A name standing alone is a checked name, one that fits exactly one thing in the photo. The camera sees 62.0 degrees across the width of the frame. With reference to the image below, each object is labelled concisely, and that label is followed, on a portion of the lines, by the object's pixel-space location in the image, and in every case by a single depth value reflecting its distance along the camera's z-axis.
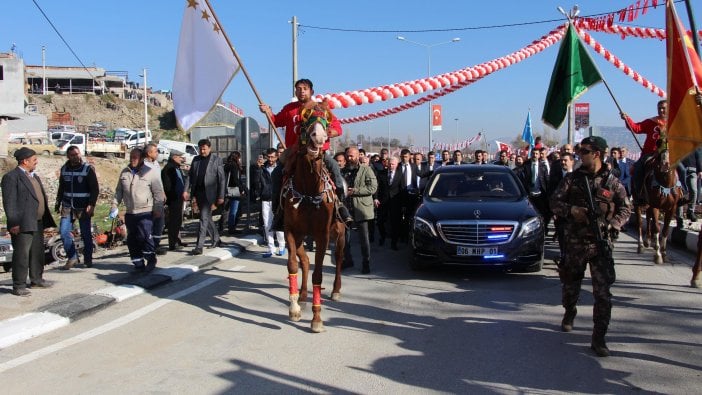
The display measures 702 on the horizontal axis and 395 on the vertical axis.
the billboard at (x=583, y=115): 29.33
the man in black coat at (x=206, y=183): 10.98
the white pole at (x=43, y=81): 89.86
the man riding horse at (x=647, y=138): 8.55
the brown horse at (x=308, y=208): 6.12
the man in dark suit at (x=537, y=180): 11.52
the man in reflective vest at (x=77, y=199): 9.43
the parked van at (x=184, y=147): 43.68
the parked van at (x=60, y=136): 49.72
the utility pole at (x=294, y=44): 23.95
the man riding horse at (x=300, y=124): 6.49
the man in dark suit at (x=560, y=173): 9.75
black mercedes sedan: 8.41
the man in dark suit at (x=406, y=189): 12.77
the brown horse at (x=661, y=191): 9.03
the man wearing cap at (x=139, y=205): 8.92
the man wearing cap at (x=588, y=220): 5.25
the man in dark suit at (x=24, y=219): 7.30
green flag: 9.72
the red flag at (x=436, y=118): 34.31
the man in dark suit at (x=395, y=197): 12.53
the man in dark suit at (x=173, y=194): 11.33
